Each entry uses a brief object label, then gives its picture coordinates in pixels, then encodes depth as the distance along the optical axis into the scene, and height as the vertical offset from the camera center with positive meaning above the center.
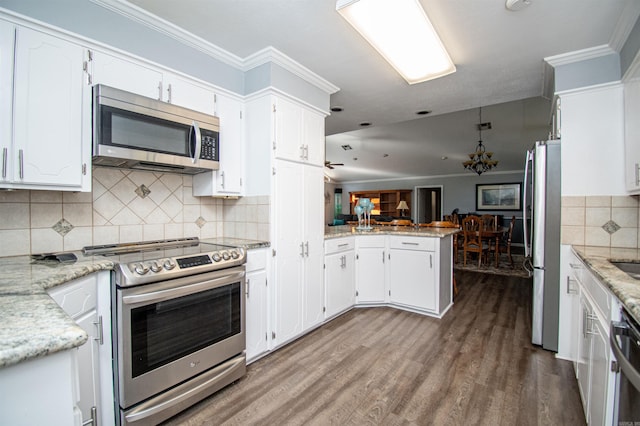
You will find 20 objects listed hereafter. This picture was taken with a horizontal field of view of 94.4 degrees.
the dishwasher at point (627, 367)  0.94 -0.50
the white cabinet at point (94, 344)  1.36 -0.65
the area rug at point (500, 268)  5.20 -1.07
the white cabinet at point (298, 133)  2.48 +0.71
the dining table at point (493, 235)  5.64 -0.44
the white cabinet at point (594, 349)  1.20 -0.67
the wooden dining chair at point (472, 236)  5.65 -0.46
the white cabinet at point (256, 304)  2.23 -0.72
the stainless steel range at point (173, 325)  1.52 -0.66
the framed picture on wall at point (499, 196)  9.11 +0.49
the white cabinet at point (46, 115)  1.49 +0.52
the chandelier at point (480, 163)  5.70 +1.00
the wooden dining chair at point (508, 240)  5.88 -0.61
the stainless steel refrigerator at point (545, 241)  2.39 -0.24
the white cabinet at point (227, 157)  2.40 +0.46
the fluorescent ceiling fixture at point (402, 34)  1.66 +1.16
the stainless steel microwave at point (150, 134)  1.71 +0.51
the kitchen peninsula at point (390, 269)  3.18 -0.65
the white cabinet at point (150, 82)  1.79 +0.88
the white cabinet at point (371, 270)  3.50 -0.69
